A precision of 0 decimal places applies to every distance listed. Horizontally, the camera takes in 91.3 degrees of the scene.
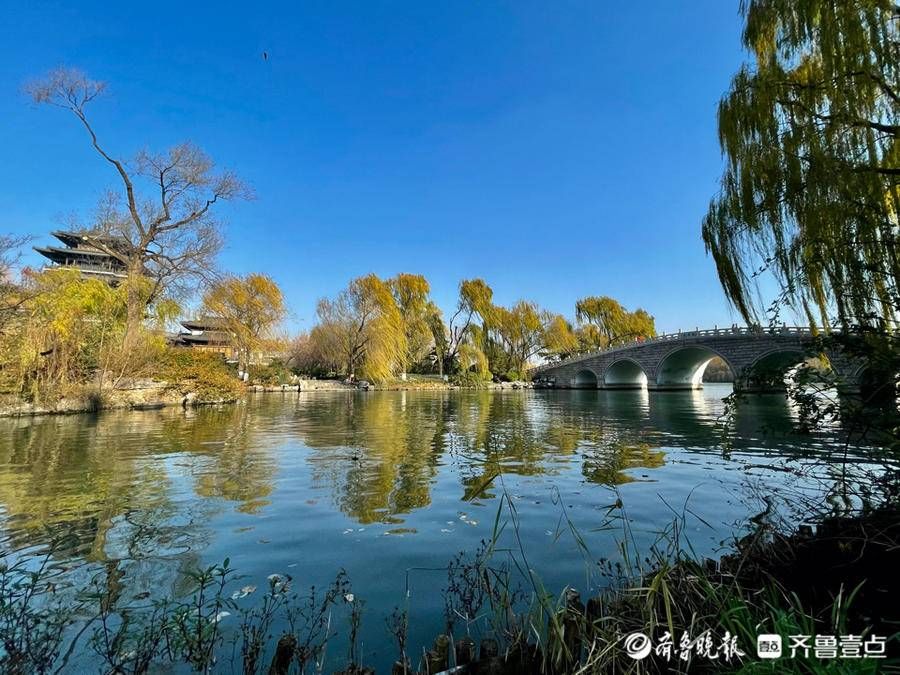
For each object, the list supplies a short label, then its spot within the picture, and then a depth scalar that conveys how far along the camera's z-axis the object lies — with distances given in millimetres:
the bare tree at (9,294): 12255
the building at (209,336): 36816
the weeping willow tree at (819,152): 4160
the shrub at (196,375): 21750
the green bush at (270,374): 39219
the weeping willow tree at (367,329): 40062
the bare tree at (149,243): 19609
